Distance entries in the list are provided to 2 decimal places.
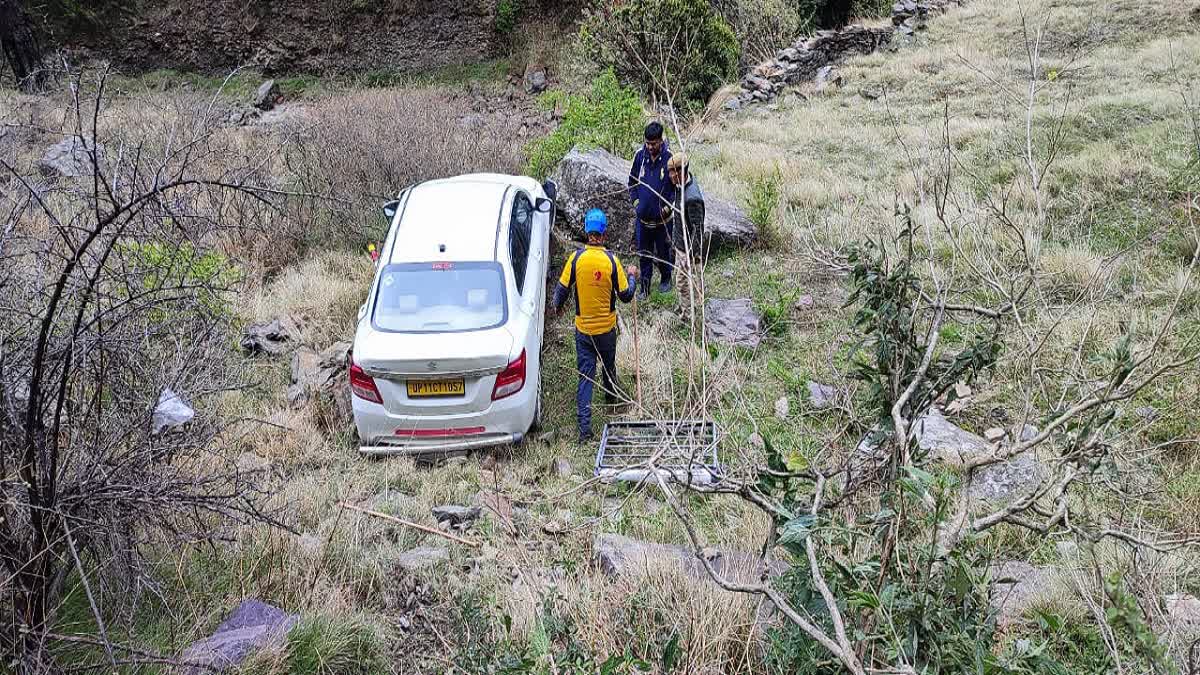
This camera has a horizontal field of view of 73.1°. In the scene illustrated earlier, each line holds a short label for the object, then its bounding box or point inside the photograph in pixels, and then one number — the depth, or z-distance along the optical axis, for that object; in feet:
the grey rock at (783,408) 20.54
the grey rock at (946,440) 17.38
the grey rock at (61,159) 40.12
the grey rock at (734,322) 24.72
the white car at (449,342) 20.92
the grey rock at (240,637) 11.16
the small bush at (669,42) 51.42
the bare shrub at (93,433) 10.19
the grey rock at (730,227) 31.30
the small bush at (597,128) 37.17
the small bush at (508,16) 77.51
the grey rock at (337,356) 26.18
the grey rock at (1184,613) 10.37
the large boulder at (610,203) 31.63
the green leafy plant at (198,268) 12.60
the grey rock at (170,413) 13.74
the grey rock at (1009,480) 16.01
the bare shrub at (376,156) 37.73
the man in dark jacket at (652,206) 26.89
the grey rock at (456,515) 18.20
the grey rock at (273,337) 27.32
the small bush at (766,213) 31.83
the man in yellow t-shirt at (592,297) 21.68
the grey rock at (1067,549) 13.91
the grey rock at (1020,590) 11.96
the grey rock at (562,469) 20.75
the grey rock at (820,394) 20.66
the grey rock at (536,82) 71.20
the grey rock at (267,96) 71.77
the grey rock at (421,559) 15.69
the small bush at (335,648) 12.01
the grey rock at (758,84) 56.34
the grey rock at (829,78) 56.62
